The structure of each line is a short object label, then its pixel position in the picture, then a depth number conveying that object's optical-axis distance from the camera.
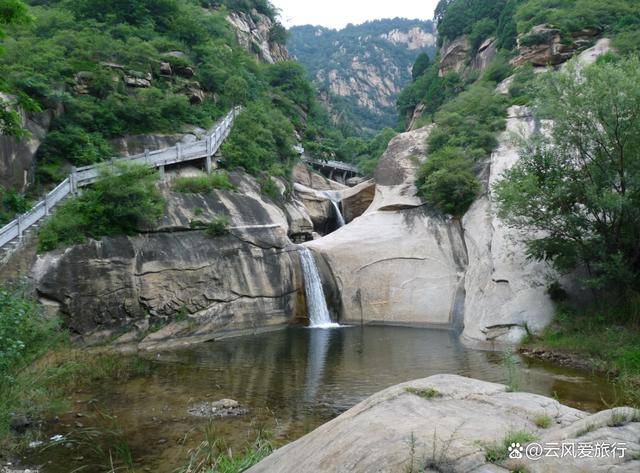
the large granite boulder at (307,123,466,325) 22.20
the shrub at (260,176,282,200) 26.31
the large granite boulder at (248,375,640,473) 3.54
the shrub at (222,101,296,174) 26.75
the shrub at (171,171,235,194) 21.91
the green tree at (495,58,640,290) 13.17
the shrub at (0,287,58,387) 6.66
